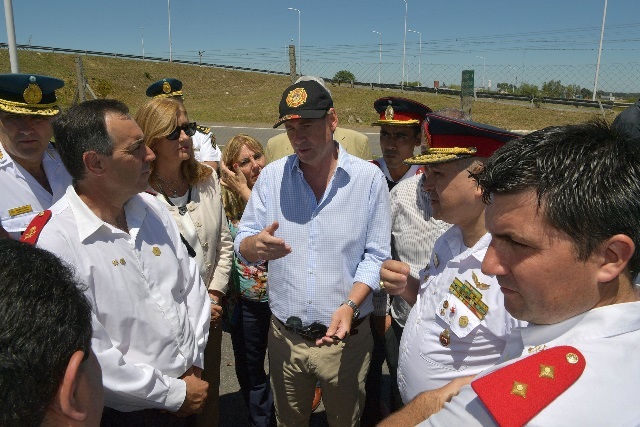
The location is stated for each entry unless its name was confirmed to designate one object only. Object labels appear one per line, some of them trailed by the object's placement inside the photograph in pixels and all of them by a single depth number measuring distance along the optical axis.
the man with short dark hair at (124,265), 1.84
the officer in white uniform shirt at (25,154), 2.99
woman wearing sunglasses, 2.77
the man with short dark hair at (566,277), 0.94
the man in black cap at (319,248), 2.52
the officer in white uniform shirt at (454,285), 1.82
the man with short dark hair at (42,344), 0.90
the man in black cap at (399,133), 3.44
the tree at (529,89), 34.82
